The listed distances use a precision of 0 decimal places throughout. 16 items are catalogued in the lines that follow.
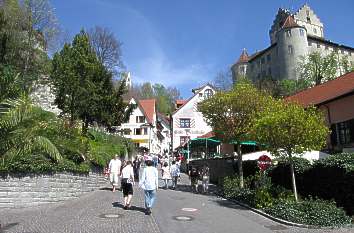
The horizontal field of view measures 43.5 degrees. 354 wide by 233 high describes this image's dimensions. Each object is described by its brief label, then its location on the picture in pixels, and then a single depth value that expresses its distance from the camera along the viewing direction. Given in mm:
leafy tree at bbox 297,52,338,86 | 76688
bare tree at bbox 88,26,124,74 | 52172
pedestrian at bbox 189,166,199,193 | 25203
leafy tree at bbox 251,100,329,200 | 17172
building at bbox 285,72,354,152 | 26670
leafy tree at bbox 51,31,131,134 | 28562
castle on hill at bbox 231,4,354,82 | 93812
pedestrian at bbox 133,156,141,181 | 29623
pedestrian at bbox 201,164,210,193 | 24672
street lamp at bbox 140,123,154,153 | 77119
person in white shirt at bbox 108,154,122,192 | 21875
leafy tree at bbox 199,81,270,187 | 23438
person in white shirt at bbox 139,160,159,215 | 15359
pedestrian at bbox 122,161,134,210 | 16422
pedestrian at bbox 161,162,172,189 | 26703
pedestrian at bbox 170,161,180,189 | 26609
